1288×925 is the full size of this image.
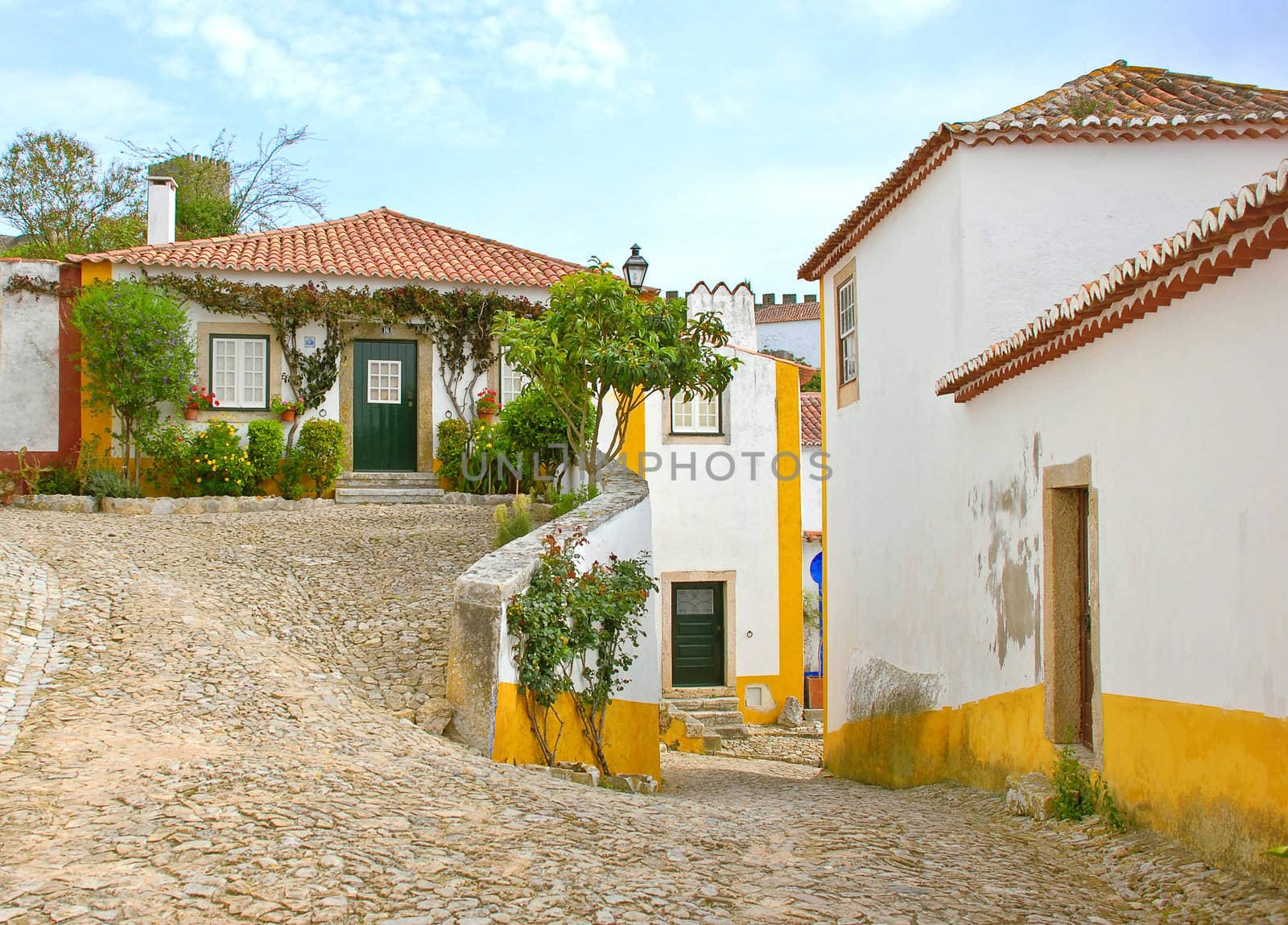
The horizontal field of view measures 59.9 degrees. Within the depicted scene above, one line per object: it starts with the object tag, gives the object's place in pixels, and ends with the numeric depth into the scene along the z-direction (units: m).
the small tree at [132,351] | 14.63
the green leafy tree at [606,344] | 10.41
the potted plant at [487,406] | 16.27
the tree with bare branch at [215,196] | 23.86
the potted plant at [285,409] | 15.72
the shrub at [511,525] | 10.98
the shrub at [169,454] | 14.82
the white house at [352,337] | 15.84
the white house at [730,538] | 17.27
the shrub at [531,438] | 14.90
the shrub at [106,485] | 14.30
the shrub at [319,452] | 15.31
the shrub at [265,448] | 15.12
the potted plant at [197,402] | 15.32
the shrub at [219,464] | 14.80
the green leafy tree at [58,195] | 23.27
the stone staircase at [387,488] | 15.48
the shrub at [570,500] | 11.23
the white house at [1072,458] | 4.46
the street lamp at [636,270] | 12.33
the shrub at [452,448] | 15.89
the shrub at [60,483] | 14.73
